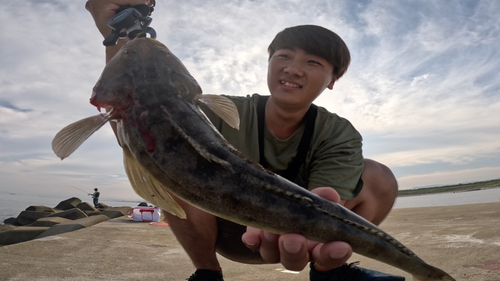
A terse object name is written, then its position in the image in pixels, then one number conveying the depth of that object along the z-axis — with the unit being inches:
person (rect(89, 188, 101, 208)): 1020.8
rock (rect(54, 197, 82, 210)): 832.3
